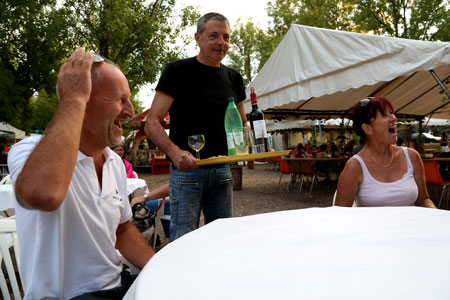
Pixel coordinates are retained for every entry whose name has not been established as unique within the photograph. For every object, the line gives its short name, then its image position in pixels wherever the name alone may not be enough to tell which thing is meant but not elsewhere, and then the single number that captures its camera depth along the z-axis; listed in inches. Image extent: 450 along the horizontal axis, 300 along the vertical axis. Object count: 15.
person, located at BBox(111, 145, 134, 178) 199.6
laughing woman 91.8
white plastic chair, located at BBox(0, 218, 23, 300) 79.8
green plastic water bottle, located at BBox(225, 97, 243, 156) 96.5
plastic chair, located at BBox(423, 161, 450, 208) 214.5
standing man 89.1
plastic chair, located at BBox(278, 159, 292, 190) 410.6
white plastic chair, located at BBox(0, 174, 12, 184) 188.1
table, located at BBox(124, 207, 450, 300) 27.7
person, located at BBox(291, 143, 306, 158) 453.4
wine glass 88.9
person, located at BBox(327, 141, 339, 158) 489.1
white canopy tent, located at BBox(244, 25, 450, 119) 192.5
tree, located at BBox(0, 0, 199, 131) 583.2
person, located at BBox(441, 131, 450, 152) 487.0
